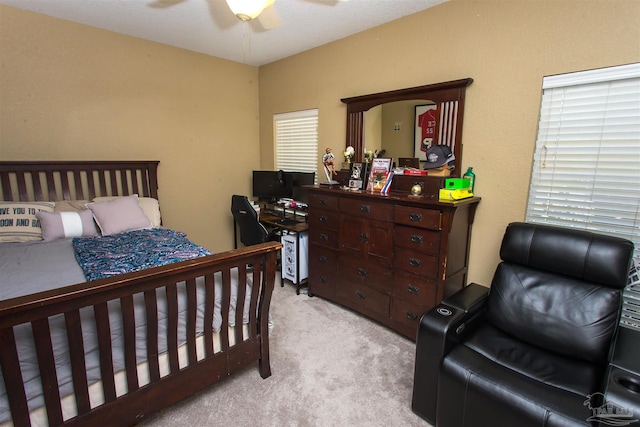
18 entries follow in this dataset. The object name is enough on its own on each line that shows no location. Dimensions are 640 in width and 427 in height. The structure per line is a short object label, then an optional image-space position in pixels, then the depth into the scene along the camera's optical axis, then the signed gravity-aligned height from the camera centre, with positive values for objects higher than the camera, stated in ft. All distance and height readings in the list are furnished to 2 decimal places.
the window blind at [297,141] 11.94 +0.85
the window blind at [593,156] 5.70 +0.14
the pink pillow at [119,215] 8.74 -1.59
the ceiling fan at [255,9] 5.57 +3.97
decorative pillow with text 7.73 -1.58
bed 3.89 -2.64
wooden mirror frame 7.67 +1.54
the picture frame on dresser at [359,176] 9.21 -0.41
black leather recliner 4.30 -2.99
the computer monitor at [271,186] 12.21 -0.99
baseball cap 7.79 +0.16
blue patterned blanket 6.09 -2.07
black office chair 10.02 -2.05
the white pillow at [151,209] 9.99 -1.57
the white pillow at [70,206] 8.66 -1.30
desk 10.49 -3.05
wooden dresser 7.06 -2.26
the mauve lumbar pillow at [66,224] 8.04 -1.71
